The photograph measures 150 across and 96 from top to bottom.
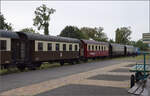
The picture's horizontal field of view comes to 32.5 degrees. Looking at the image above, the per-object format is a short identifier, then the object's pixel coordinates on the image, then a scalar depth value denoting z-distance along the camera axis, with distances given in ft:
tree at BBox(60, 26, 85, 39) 238.89
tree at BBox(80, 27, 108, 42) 343.91
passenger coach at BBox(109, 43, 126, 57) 159.34
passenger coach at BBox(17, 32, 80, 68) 66.39
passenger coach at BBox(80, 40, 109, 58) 110.11
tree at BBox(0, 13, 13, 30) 144.78
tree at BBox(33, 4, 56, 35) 179.83
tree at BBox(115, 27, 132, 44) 381.40
